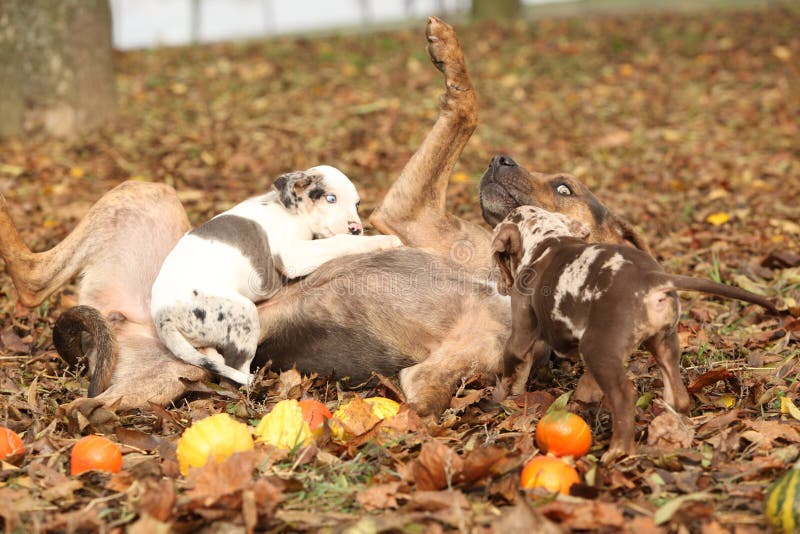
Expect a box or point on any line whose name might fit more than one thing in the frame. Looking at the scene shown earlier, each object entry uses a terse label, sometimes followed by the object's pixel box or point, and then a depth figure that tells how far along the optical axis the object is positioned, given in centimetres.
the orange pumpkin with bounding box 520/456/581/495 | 315
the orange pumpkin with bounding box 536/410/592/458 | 343
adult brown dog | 453
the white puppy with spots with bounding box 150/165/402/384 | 430
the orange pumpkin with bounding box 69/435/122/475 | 342
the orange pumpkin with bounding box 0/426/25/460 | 354
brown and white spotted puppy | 334
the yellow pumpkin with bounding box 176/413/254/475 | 332
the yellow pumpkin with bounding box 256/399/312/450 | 355
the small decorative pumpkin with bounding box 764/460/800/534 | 281
